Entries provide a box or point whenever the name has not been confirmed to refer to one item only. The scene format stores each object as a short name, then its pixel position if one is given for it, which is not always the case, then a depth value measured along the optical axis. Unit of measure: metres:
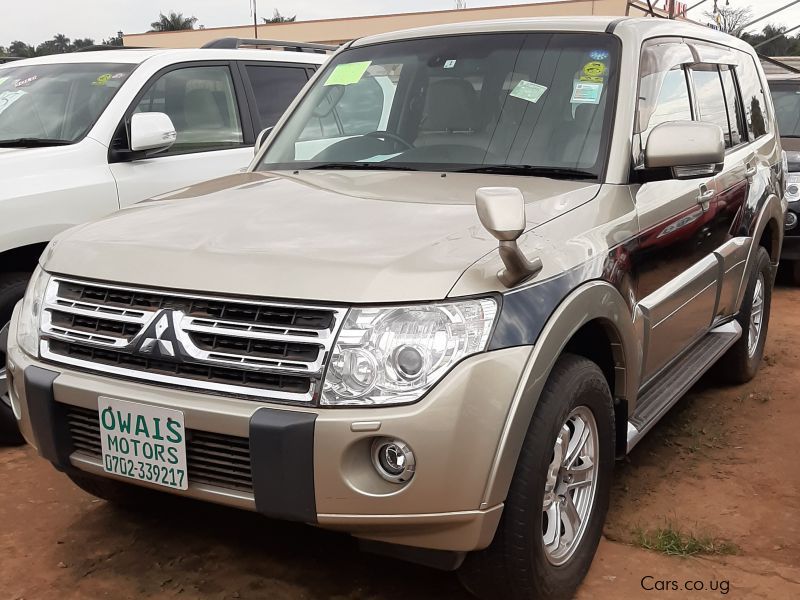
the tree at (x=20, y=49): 57.58
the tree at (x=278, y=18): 65.04
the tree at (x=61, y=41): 70.12
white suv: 4.09
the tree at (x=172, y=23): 69.00
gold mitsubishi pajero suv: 2.22
